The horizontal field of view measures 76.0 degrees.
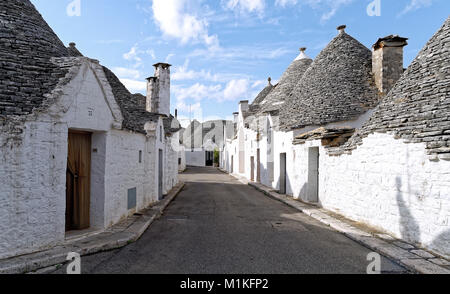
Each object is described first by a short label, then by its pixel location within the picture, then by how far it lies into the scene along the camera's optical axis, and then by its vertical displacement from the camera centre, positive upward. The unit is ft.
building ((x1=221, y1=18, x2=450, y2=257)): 19.25 +1.59
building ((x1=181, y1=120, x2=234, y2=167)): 167.53 +5.85
